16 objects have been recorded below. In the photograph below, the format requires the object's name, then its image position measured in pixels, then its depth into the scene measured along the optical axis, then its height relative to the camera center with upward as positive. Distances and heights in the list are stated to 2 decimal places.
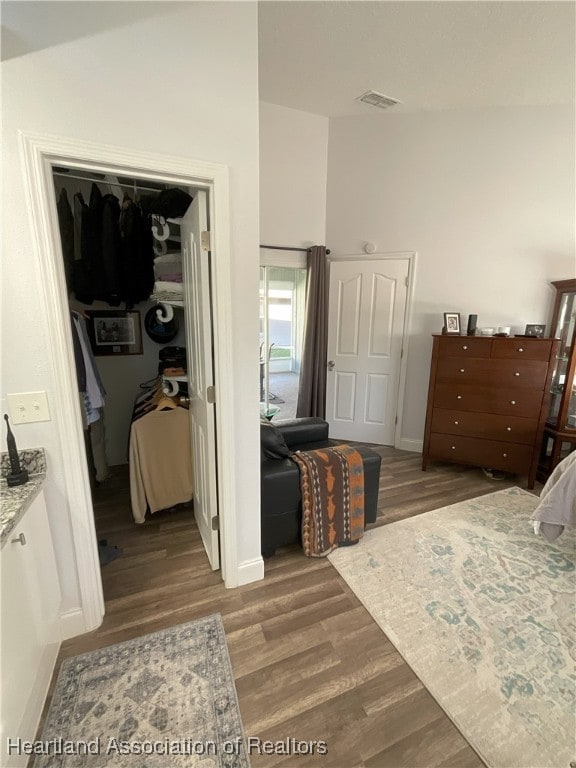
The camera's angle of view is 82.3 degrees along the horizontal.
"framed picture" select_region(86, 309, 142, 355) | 2.94 -0.14
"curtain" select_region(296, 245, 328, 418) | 3.63 -0.25
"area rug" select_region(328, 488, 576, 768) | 1.27 -1.51
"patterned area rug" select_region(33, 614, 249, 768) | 1.17 -1.52
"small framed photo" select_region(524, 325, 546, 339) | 2.93 -0.07
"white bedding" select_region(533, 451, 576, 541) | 2.12 -1.17
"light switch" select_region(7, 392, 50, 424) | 1.33 -0.37
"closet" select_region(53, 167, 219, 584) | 1.90 +0.01
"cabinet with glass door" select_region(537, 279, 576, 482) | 2.85 -0.49
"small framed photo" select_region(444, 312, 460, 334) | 3.22 -0.01
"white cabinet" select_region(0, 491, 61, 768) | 1.03 -1.10
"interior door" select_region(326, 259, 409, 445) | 3.60 -0.30
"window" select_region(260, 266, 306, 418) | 3.82 -0.02
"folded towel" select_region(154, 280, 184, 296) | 2.26 +0.20
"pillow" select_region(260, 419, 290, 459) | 2.12 -0.81
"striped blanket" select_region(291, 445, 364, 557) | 2.05 -1.12
